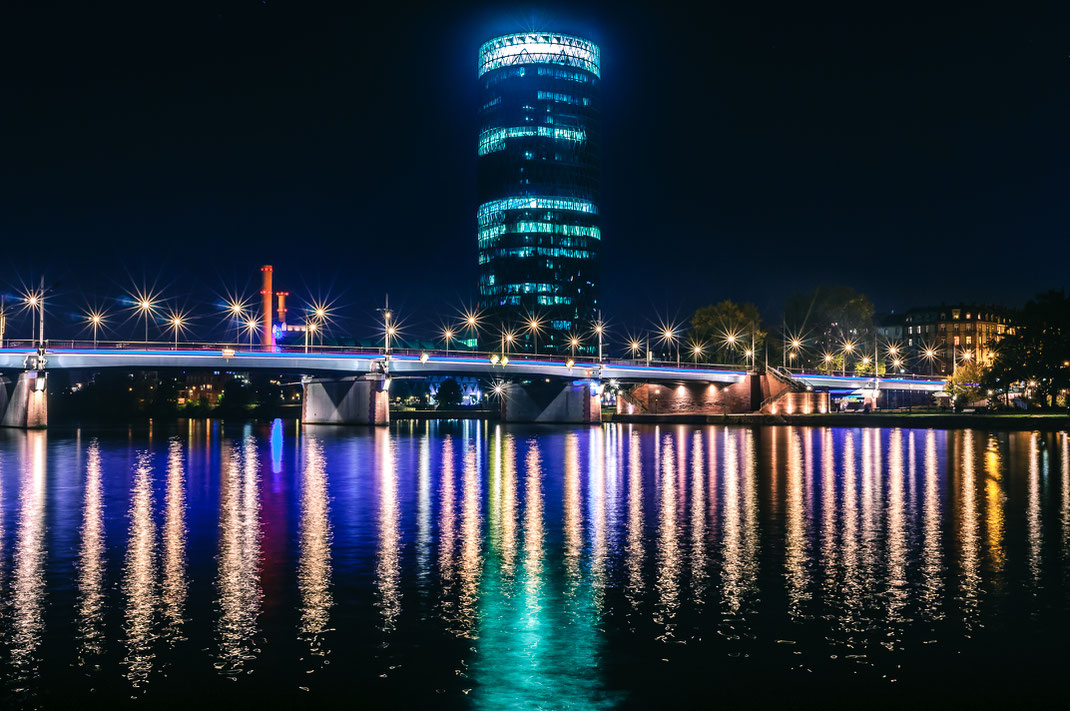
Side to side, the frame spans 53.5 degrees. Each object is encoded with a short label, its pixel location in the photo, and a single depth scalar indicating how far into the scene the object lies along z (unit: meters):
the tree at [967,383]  140.62
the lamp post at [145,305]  128.70
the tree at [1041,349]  113.19
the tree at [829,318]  190.00
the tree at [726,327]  184.25
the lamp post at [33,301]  111.88
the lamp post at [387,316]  137.62
